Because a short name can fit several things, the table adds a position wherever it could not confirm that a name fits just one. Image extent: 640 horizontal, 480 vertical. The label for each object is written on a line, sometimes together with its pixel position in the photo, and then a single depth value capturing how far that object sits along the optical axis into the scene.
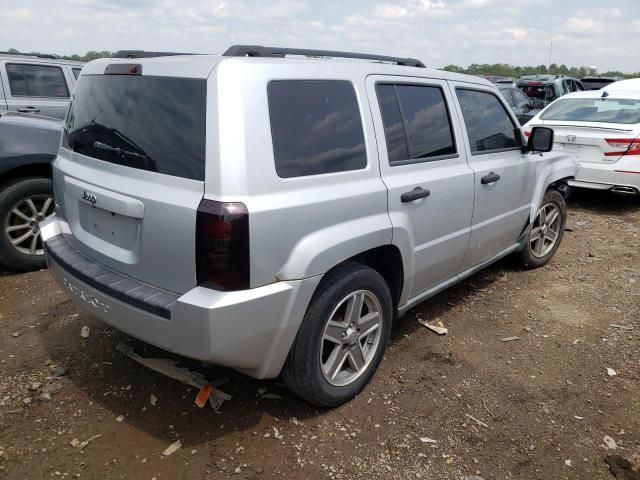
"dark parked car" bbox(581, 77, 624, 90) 18.19
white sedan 6.92
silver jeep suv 2.25
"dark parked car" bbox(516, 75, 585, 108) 14.76
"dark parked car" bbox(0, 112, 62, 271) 4.50
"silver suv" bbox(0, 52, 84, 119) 7.30
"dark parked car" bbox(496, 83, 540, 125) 11.17
